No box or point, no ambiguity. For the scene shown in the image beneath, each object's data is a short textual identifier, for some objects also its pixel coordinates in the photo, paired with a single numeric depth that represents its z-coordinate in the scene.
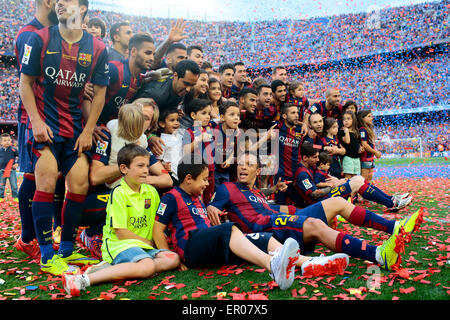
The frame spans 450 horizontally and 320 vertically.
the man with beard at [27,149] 3.16
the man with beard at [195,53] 6.37
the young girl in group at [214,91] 5.25
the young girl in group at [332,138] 6.23
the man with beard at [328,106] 6.65
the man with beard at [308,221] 2.64
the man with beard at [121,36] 5.40
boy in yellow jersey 2.66
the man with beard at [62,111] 3.07
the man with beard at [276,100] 5.91
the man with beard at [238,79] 6.78
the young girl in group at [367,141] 7.16
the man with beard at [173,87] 4.38
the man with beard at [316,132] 6.18
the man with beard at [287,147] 5.85
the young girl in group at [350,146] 6.97
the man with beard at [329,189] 4.83
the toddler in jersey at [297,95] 6.38
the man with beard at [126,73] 4.14
